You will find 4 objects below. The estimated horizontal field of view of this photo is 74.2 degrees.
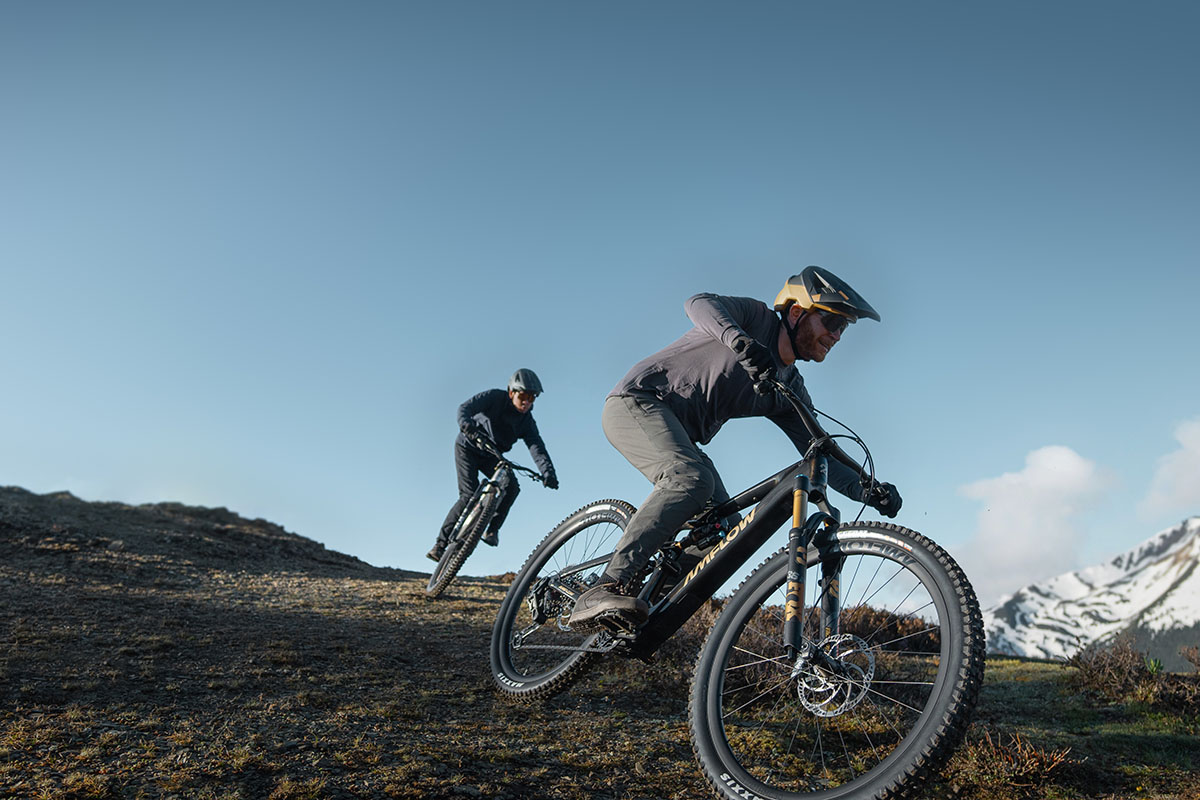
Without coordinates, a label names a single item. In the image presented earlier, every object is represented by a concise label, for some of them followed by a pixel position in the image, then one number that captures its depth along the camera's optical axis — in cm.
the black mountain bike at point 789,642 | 327
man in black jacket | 1093
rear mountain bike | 1071
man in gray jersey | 452
